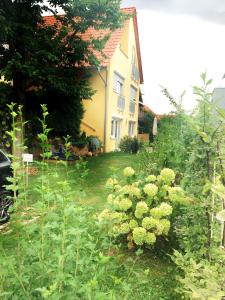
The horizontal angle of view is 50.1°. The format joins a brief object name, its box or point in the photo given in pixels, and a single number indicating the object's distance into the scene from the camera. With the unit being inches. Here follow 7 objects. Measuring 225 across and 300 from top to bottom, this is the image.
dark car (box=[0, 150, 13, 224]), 175.4
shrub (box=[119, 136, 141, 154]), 614.5
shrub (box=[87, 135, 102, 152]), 500.0
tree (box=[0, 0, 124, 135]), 332.9
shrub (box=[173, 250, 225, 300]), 61.0
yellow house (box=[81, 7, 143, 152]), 550.2
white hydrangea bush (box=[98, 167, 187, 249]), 144.0
